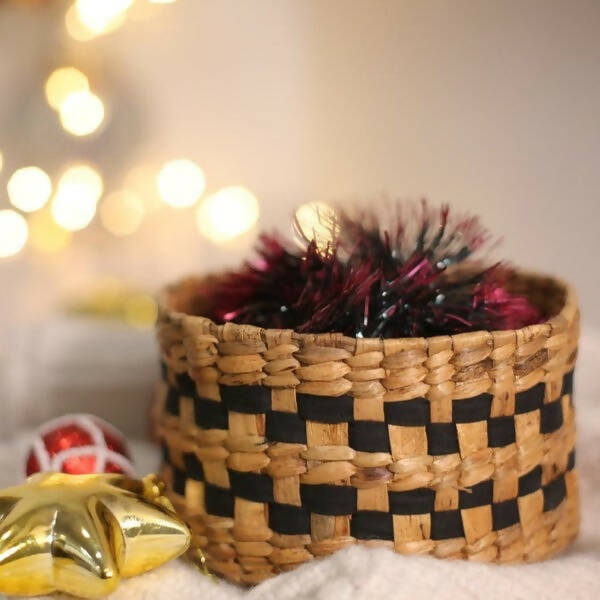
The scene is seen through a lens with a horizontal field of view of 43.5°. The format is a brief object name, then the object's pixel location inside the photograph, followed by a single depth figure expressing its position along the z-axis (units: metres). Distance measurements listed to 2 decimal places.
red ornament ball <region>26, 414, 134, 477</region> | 0.57
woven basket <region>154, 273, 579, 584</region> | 0.47
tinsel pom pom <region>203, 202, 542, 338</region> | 0.53
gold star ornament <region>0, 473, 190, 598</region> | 0.44
